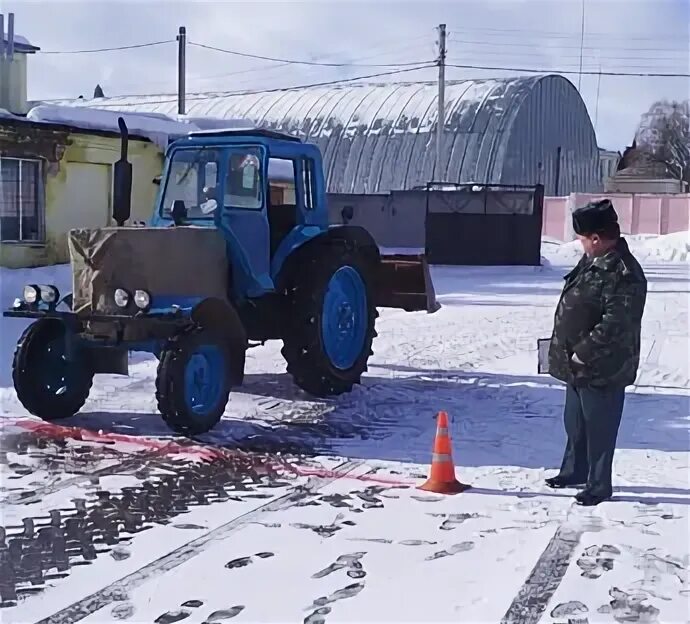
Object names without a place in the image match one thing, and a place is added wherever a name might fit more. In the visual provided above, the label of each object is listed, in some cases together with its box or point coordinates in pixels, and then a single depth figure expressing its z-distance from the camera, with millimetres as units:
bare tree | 67438
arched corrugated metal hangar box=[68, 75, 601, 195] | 39312
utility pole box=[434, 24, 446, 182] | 34812
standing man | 5672
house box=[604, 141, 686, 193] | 62425
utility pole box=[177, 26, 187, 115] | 33688
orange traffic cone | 6090
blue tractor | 7242
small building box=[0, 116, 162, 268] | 18703
